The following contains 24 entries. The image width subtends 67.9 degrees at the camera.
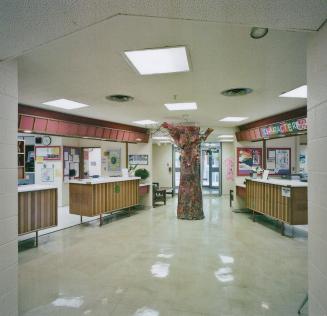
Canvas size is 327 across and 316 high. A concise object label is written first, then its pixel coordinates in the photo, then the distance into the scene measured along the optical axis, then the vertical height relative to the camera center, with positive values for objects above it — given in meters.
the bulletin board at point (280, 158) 8.75 -0.02
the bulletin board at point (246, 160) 8.17 -0.08
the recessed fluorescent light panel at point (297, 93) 4.01 +1.13
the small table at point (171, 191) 11.38 -1.61
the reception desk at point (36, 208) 4.50 -0.98
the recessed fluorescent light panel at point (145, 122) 7.37 +1.12
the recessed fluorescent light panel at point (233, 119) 6.65 +1.11
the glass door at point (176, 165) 12.17 -0.38
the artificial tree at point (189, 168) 6.71 -0.28
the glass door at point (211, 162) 12.09 -0.24
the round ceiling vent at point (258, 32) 2.19 +1.15
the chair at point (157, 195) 9.15 -1.43
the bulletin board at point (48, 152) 8.54 +0.22
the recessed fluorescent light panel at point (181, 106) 5.13 +1.14
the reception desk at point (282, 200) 5.11 -0.98
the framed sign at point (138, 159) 8.98 -0.04
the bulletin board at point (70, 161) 8.70 -0.11
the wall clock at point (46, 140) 8.66 +0.65
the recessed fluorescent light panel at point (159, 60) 2.61 +1.15
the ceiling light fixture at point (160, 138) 10.76 +0.88
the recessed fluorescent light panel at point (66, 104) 4.86 +1.14
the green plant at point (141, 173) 8.91 -0.55
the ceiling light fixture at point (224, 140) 11.48 +0.83
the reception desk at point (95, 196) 6.25 -1.04
